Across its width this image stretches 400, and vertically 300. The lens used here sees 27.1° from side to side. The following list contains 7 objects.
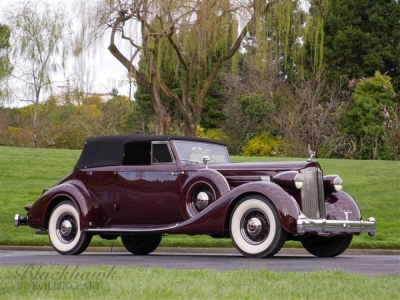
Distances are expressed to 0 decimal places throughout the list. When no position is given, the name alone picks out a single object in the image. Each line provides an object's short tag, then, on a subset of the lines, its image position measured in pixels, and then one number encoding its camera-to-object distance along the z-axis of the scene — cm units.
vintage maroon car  1202
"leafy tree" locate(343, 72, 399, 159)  3994
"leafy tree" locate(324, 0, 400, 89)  4912
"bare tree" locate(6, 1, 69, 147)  4862
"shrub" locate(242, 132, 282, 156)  4197
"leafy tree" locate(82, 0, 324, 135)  2183
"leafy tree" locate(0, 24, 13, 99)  4848
